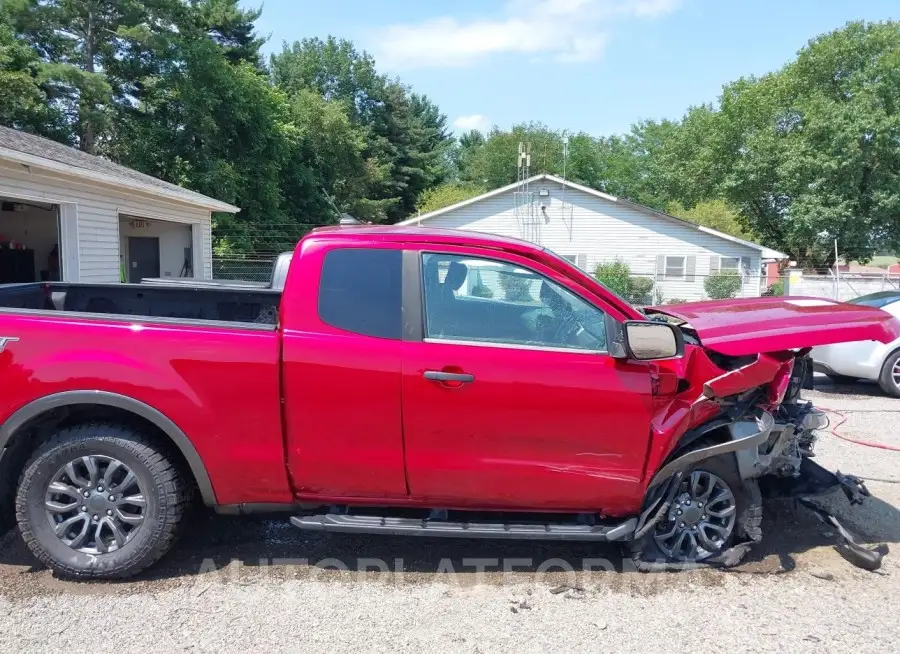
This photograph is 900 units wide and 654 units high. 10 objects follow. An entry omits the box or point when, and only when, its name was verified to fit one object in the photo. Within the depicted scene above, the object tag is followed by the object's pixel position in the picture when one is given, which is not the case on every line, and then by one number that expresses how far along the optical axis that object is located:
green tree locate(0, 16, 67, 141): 23.00
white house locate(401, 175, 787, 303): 27.81
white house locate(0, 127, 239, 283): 10.25
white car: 8.59
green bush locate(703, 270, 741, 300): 24.19
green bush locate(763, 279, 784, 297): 25.52
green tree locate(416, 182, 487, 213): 45.03
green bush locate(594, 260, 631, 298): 23.24
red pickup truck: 3.40
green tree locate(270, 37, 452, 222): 47.19
